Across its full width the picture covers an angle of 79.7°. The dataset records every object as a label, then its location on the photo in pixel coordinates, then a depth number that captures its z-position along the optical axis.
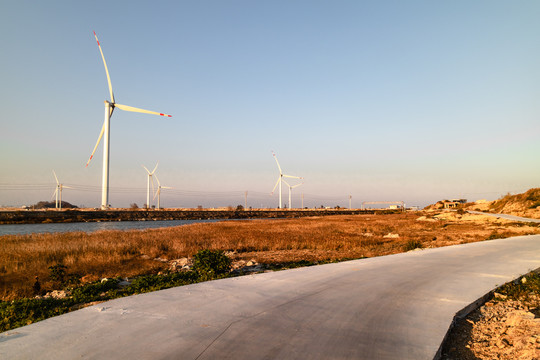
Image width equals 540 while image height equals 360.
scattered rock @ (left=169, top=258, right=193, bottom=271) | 13.61
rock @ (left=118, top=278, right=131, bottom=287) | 10.40
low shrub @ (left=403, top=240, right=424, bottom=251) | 17.28
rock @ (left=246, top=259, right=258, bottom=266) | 13.18
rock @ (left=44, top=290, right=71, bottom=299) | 9.22
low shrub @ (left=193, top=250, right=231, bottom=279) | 10.70
